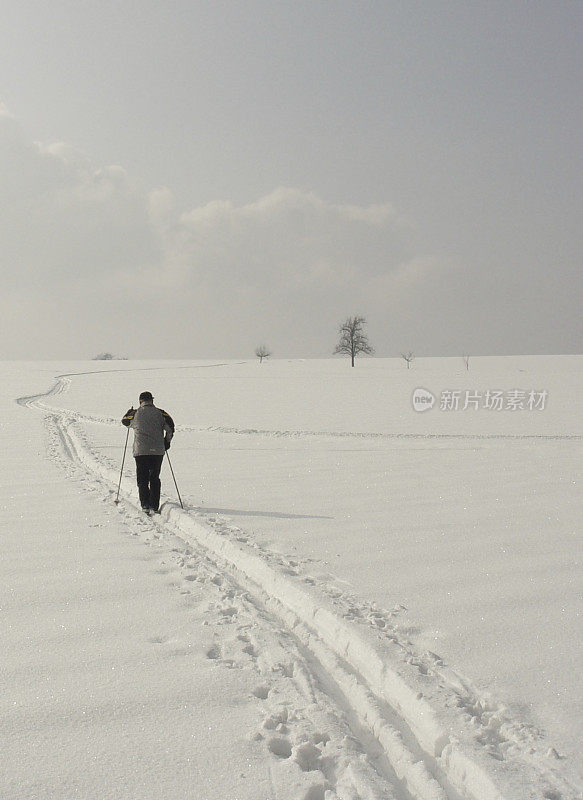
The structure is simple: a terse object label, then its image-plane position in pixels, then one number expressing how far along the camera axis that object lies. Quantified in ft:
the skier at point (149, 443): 30.14
